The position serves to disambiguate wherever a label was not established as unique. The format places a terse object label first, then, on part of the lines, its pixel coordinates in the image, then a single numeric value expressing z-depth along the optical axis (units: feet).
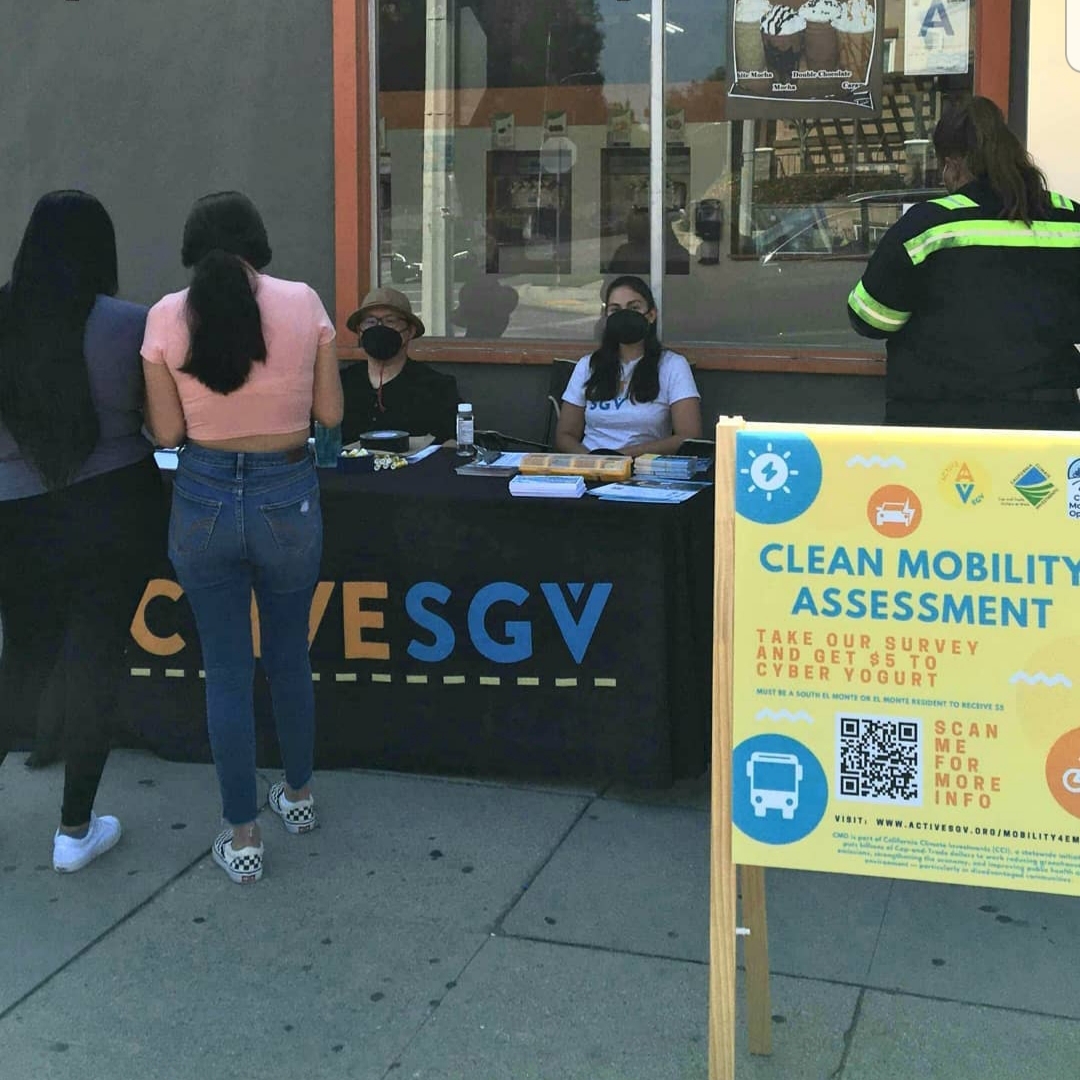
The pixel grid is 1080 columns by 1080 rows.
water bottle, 16.49
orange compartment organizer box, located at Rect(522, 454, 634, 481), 14.71
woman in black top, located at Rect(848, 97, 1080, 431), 13.14
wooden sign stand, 8.34
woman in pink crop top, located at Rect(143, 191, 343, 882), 11.80
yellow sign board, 8.09
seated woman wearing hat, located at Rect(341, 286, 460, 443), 18.28
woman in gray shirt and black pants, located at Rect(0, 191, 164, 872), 12.01
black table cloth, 14.11
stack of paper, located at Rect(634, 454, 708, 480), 14.94
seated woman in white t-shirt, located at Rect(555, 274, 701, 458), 17.67
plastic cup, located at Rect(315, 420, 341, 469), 15.15
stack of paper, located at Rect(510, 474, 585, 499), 14.04
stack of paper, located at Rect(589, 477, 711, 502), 13.94
